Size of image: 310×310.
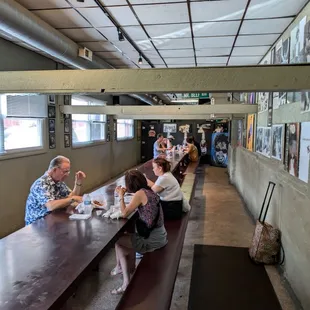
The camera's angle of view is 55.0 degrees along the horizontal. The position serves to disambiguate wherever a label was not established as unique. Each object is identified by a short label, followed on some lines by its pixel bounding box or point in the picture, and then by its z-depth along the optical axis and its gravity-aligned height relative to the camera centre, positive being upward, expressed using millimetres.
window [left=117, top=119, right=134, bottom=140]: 11199 +62
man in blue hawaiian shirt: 2861 -633
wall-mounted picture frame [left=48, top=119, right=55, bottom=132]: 5840 +102
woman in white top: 3371 -657
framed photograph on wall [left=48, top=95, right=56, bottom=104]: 5813 +602
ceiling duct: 2881 +1110
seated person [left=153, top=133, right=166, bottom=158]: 8118 -477
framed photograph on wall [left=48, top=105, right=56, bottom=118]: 5832 +378
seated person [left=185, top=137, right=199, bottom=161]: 8908 -601
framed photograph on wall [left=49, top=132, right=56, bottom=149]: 5898 -214
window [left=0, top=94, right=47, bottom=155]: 4609 +129
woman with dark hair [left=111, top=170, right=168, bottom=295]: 2629 -843
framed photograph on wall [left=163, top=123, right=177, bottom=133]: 14086 +158
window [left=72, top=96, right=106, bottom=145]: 7301 +121
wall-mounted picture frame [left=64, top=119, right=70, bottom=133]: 6491 +95
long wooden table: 1428 -784
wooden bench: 1972 -1136
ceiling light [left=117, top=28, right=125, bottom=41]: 4016 +1300
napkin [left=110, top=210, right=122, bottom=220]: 2583 -735
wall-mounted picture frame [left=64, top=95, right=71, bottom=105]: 6434 +670
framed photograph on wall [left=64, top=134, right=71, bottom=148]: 6516 -219
